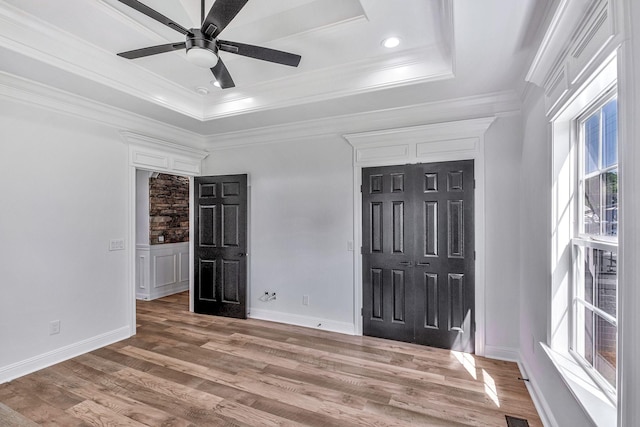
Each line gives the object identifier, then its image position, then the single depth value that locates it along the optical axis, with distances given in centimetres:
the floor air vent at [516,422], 213
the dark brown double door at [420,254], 330
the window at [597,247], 155
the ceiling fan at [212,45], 173
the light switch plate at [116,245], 356
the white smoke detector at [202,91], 361
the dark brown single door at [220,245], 435
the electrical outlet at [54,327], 302
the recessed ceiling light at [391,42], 262
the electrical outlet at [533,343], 249
